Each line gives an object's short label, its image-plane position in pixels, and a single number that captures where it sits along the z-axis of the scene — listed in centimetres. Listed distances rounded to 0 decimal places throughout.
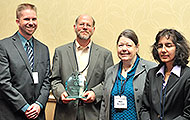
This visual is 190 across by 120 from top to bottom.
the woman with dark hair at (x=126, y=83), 230
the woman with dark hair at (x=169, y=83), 189
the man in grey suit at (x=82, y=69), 266
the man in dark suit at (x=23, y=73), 243
